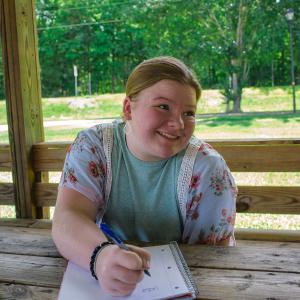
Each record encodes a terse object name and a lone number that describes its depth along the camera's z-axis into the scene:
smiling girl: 1.04
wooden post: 2.17
